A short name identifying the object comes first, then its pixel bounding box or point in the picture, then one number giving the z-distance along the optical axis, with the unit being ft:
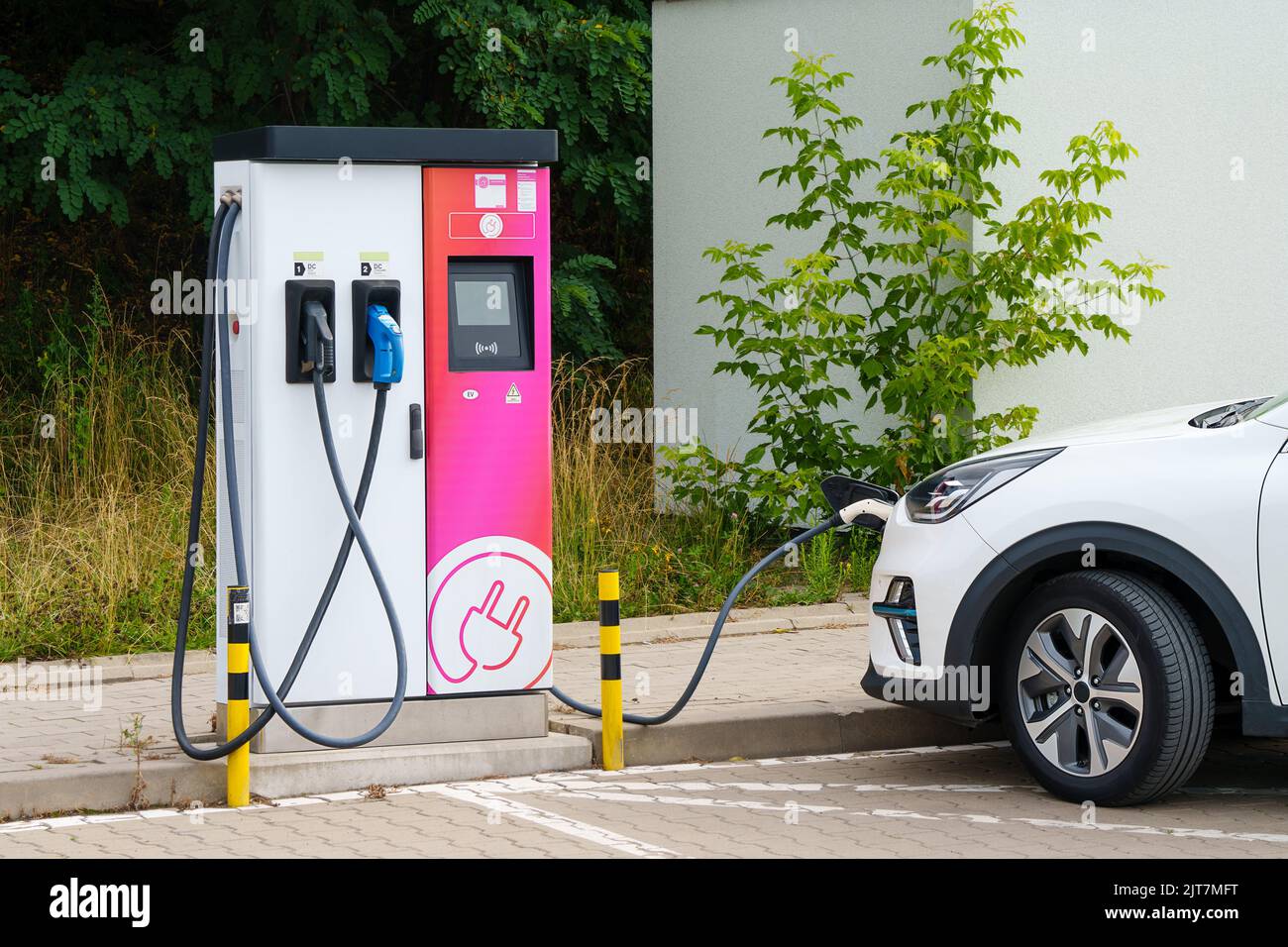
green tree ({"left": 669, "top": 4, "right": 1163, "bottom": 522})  36.06
